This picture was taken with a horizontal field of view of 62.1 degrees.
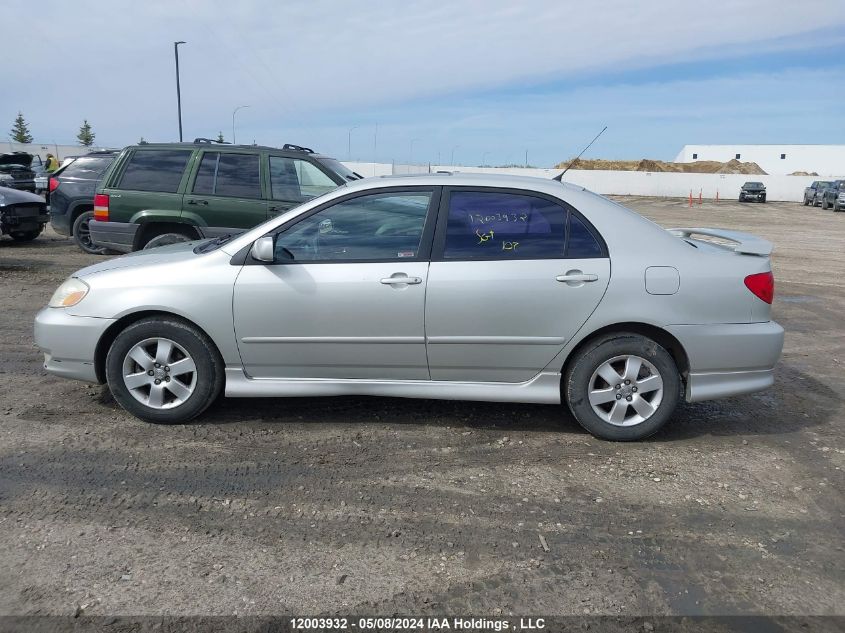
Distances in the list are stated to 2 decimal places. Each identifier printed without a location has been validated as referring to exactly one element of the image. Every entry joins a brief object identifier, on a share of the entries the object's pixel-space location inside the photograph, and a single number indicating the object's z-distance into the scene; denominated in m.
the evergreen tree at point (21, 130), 99.88
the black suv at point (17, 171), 22.94
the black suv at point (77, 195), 12.32
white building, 79.06
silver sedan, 4.50
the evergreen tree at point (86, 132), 101.75
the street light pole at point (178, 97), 31.16
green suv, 8.63
